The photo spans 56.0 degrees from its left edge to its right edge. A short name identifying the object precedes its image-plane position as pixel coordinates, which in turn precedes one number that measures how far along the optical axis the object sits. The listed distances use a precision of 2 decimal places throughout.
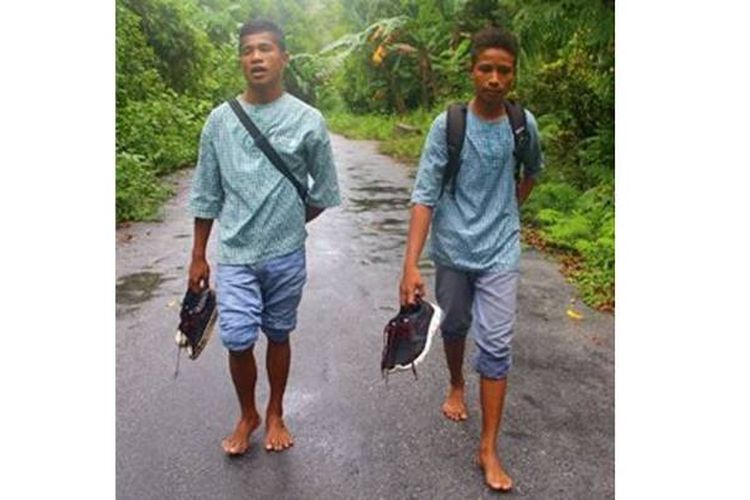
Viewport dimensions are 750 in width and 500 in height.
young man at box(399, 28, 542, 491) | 2.07
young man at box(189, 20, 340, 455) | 2.06
